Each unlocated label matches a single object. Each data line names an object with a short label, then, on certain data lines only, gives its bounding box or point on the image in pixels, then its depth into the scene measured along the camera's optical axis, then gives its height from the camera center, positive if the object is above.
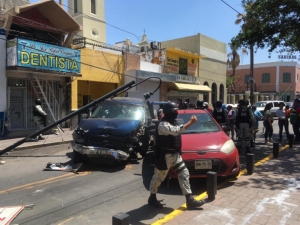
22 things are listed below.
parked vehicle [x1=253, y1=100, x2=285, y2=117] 25.61 +0.25
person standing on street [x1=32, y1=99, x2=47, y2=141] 11.21 -0.42
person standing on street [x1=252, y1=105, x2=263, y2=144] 10.06 -0.34
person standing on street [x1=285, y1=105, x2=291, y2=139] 11.47 -0.32
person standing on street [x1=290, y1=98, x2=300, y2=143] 10.71 -0.41
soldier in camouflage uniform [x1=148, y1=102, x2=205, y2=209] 4.21 -0.71
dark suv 6.72 -0.77
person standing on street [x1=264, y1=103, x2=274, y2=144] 10.63 -0.47
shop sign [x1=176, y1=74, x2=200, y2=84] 23.47 +2.46
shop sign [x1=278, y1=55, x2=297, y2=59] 13.14 +2.41
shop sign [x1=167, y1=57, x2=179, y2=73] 23.62 +3.60
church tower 31.12 +10.24
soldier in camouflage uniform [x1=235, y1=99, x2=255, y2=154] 8.59 -0.46
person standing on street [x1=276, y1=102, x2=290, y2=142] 11.44 -0.44
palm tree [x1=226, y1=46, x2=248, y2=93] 39.90 +6.58
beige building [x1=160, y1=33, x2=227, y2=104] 27.03 +4.74
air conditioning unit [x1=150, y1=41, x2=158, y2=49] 22.60 +4.98
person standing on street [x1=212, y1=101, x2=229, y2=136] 9.28 -0.27
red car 5.28 -0.91
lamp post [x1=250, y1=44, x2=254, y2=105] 22.33 +3.12
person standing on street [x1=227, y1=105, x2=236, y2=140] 11.28 -0.45
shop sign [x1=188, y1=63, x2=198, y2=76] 25.88 +3.52
